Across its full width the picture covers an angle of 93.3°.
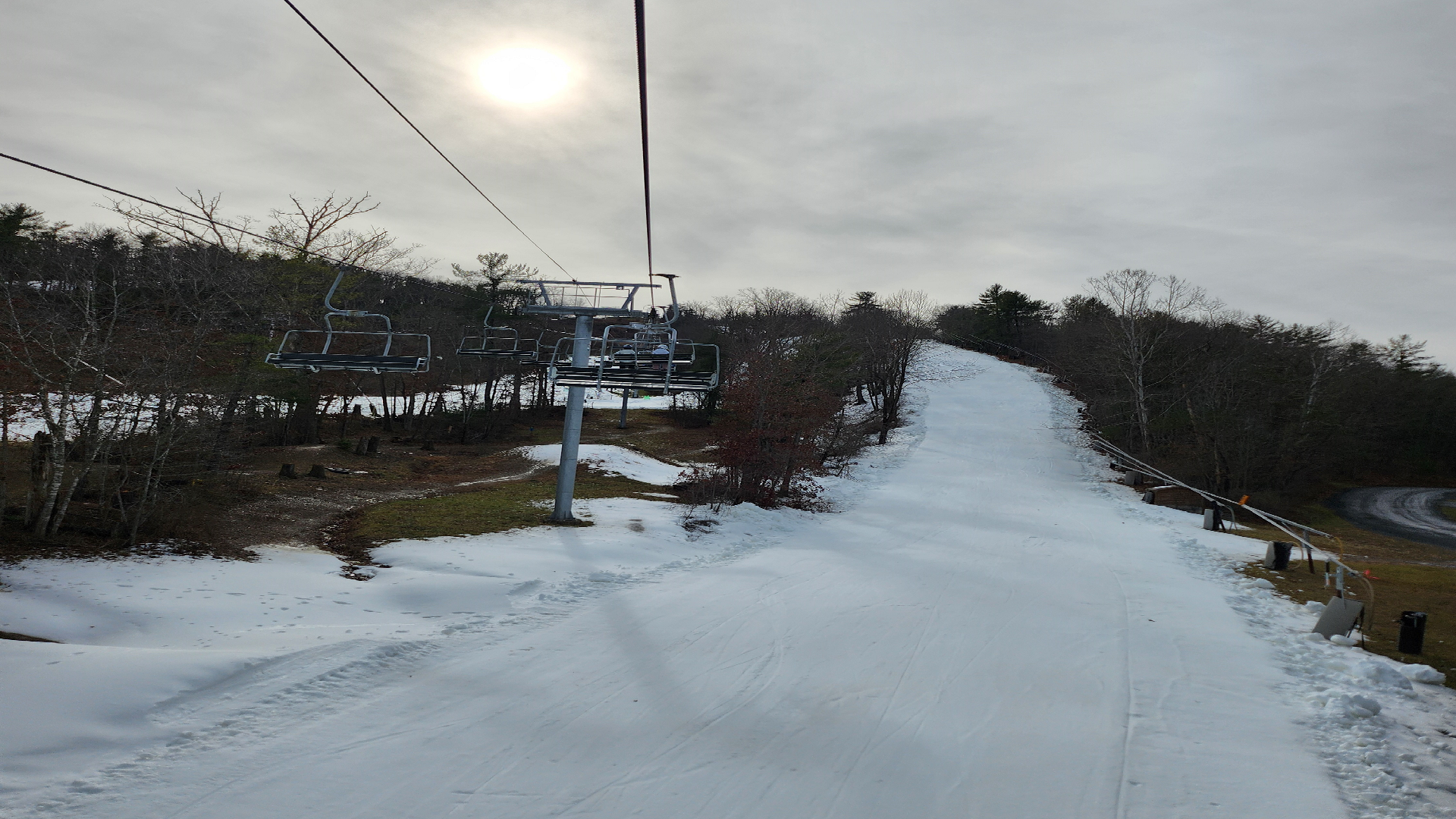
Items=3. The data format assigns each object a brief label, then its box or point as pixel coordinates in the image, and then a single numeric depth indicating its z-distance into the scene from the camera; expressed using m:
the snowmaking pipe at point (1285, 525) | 9.97
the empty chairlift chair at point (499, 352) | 13.70
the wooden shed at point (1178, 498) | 27.73
